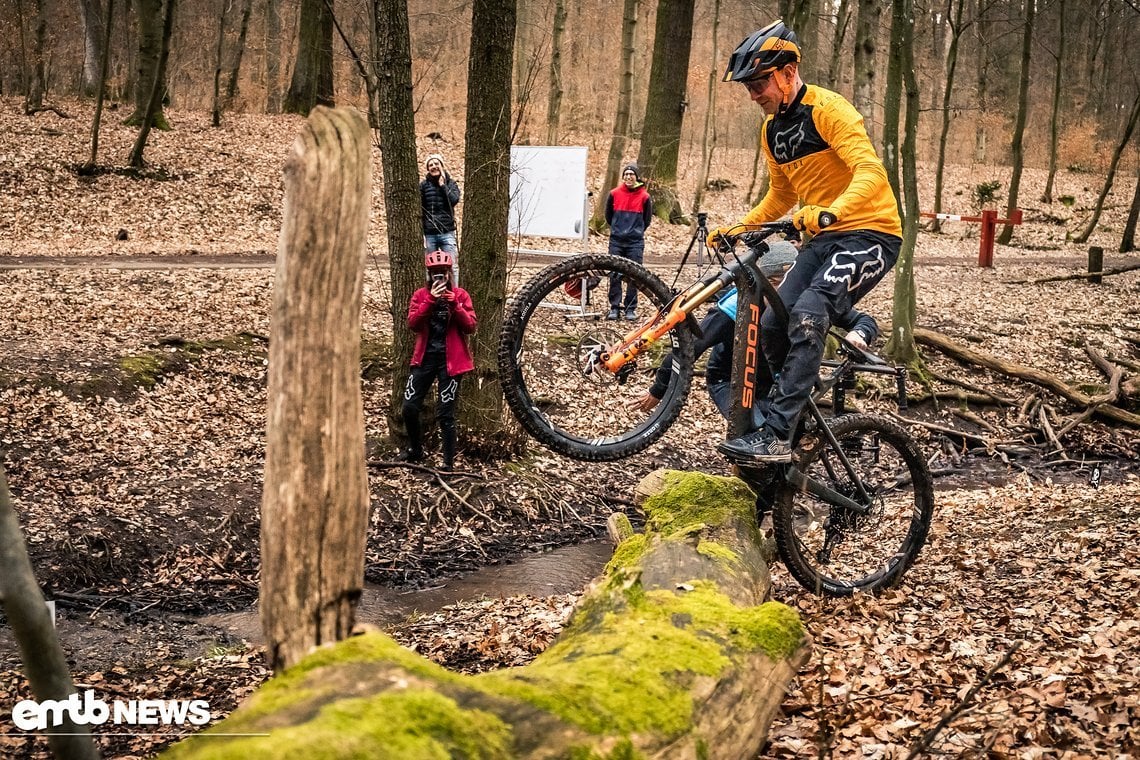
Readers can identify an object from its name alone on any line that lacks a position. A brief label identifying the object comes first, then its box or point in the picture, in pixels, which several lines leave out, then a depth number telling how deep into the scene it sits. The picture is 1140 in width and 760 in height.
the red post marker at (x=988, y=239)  22.20
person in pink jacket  9.27
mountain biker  5.48
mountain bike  5.68
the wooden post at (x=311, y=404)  2.89
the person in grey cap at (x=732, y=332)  5.90
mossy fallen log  2.34
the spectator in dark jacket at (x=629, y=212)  14.58
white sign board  13.77
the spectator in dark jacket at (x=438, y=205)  12.02
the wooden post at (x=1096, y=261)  20.72
